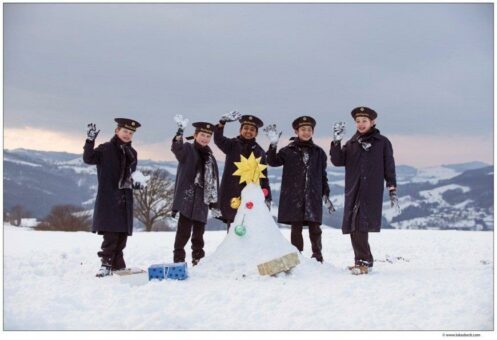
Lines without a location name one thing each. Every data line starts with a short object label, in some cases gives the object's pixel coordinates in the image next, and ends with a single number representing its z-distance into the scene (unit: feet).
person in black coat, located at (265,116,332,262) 23.21
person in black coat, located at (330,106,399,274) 21.30
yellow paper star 21.71
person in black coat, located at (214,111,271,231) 23.36
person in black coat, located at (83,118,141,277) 21.13
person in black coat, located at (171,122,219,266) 22.88
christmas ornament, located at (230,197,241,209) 21.48
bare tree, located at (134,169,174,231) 93.76
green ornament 20.70
